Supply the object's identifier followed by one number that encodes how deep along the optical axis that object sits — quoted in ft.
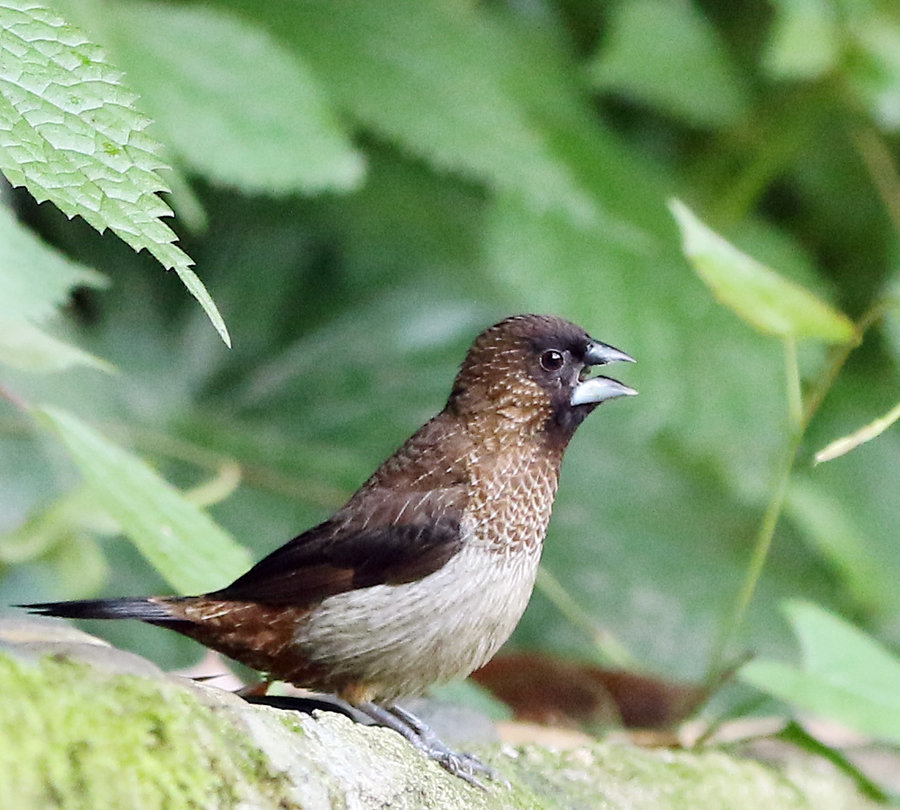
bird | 12.84
